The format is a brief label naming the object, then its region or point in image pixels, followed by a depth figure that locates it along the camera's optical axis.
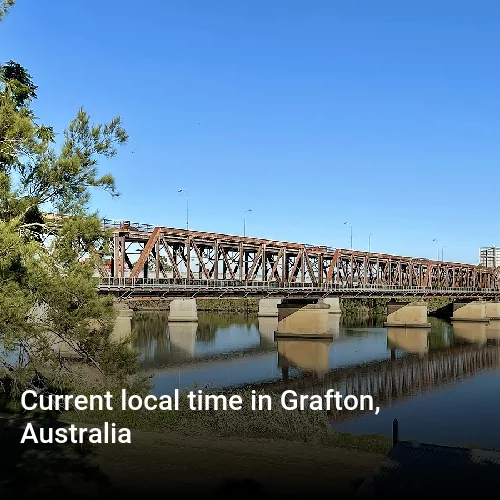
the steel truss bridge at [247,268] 58.94
